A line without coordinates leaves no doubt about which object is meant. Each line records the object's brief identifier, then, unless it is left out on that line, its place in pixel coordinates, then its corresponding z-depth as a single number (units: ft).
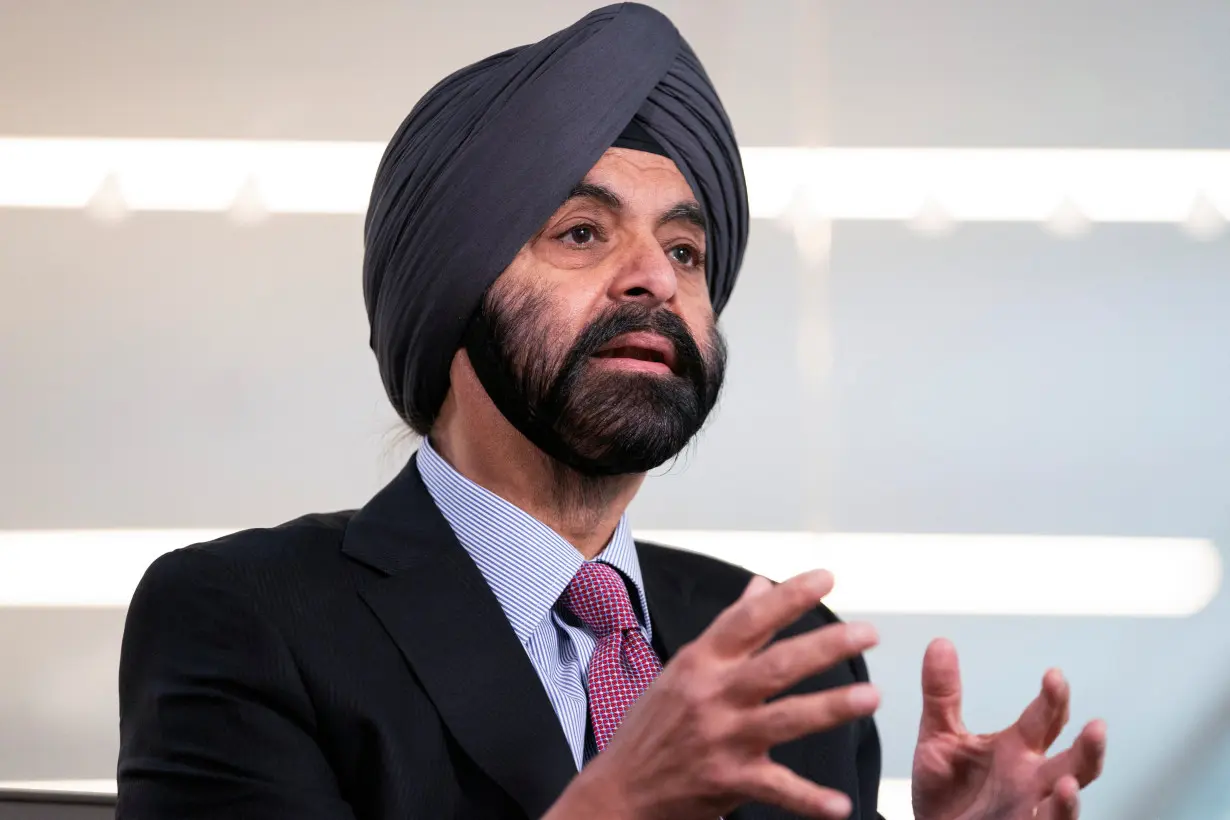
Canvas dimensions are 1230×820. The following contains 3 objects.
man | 8.49
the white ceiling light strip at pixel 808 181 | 18.03
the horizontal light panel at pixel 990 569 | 17.94
